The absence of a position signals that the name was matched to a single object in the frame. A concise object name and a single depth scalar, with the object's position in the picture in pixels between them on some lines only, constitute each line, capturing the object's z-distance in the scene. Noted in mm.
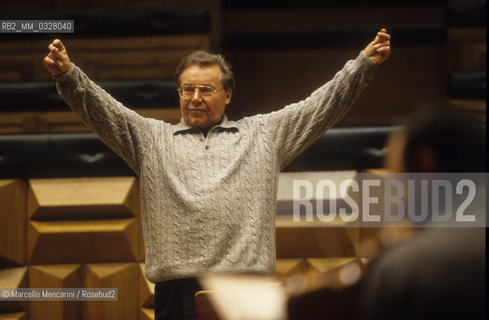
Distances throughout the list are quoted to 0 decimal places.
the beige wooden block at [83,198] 7758
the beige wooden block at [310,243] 7758
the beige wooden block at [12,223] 7725
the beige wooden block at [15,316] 7716
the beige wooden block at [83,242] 7760
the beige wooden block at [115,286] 7720
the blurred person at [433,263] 5207
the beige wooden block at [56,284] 7712
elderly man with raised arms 7042
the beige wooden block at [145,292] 7723
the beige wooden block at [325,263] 7749
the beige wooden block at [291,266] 7753
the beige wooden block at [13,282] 7725
